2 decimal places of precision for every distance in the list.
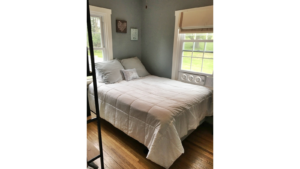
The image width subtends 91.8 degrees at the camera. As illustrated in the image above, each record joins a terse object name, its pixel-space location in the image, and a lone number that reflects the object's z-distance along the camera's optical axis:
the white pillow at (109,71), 2.64
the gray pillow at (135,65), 3.14
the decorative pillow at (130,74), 2.86
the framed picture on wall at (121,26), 3.09
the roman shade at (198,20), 2.36
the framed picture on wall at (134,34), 3.42
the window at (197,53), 2.56
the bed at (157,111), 1.53
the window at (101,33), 2.79
